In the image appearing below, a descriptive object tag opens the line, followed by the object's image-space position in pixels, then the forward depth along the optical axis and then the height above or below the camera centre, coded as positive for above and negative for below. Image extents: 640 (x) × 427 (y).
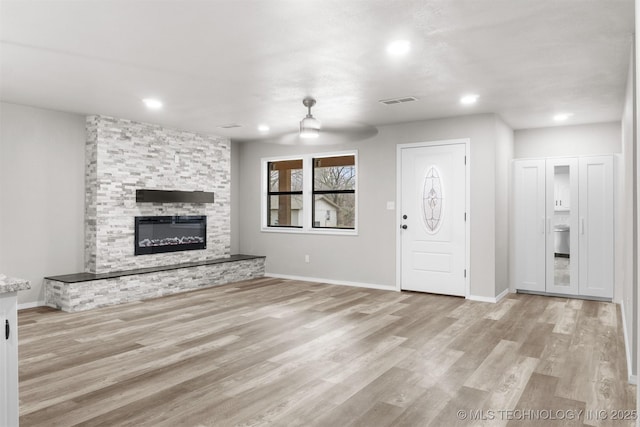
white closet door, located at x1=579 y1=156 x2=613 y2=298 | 5.60 -0.11
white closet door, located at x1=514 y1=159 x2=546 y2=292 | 6.03 -0.10
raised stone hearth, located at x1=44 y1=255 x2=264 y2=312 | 5.07 -0.89
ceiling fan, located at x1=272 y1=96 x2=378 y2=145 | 4.20 +0.83
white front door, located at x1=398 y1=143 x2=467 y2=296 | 5.78 -0.02
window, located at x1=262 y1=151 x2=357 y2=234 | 6.93 +0.38
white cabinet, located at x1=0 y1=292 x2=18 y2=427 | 1.82 -0.61
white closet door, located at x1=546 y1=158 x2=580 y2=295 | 5.81 -0.13
